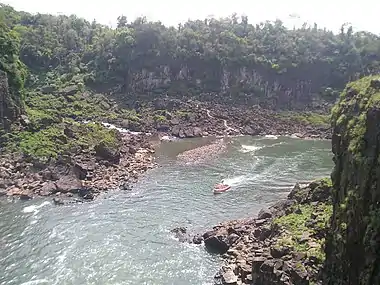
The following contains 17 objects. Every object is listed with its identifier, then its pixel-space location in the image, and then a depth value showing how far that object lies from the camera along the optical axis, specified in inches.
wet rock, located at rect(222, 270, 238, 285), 1537.0
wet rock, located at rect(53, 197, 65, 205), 2305.7
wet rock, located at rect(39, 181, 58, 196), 2414.5
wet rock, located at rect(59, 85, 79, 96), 4381.2
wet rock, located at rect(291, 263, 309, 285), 1339.8
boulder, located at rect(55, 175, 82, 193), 2456.9
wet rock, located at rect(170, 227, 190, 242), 1915.7
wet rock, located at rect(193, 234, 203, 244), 1884.1
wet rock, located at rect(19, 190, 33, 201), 2361.0
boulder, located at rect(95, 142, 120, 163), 2987.2
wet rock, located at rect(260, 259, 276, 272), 1446.1
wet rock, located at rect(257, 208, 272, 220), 2043.6
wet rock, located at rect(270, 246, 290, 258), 1533.0
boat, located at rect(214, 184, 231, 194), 2548.2
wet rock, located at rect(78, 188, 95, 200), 2394.2
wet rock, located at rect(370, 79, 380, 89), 1280.8
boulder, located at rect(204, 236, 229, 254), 1812.3
